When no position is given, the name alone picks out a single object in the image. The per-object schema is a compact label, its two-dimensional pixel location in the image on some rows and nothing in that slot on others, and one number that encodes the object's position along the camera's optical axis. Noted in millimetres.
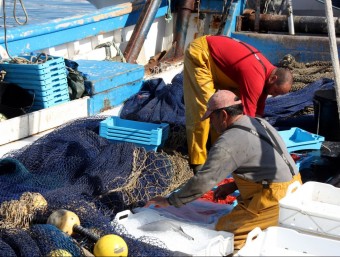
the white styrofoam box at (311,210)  3854
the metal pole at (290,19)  9454
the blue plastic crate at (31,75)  6504
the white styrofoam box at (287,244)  3486
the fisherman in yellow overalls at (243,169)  4113
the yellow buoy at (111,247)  3770
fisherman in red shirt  5672
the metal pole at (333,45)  4489
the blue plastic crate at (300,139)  6621
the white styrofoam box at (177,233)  3977
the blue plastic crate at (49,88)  6594
